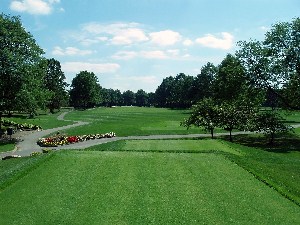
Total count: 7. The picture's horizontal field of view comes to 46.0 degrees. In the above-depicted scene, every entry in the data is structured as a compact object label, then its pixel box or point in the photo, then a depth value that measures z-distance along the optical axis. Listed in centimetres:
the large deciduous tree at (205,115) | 4528
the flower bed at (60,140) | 4159
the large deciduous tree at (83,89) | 16125
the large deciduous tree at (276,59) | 4884
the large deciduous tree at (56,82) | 11838
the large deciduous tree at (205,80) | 13725
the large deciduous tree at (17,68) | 4788
